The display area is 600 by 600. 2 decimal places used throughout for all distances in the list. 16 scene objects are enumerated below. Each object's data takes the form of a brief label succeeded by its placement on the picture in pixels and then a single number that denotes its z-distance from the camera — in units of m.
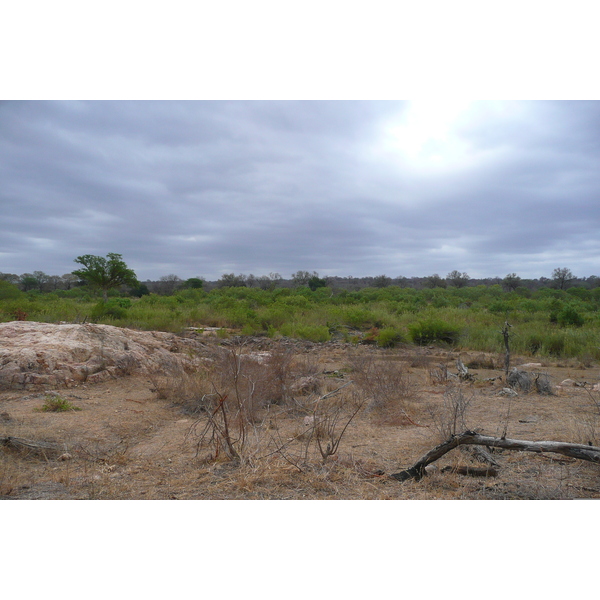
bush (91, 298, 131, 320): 18.55
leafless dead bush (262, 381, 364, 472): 4.44
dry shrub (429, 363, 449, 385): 9.75
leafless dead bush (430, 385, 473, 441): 4.89
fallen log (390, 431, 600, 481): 3.75
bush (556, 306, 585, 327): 19.57
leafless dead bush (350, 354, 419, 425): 6.71
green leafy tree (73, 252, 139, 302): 26.75
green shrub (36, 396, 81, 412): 6.69
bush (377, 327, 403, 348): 17.05
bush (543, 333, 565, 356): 14.96
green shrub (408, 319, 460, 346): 17.52
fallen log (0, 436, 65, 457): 4.73
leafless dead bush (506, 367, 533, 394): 8.62
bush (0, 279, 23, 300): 22.48
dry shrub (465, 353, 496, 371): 12.48
